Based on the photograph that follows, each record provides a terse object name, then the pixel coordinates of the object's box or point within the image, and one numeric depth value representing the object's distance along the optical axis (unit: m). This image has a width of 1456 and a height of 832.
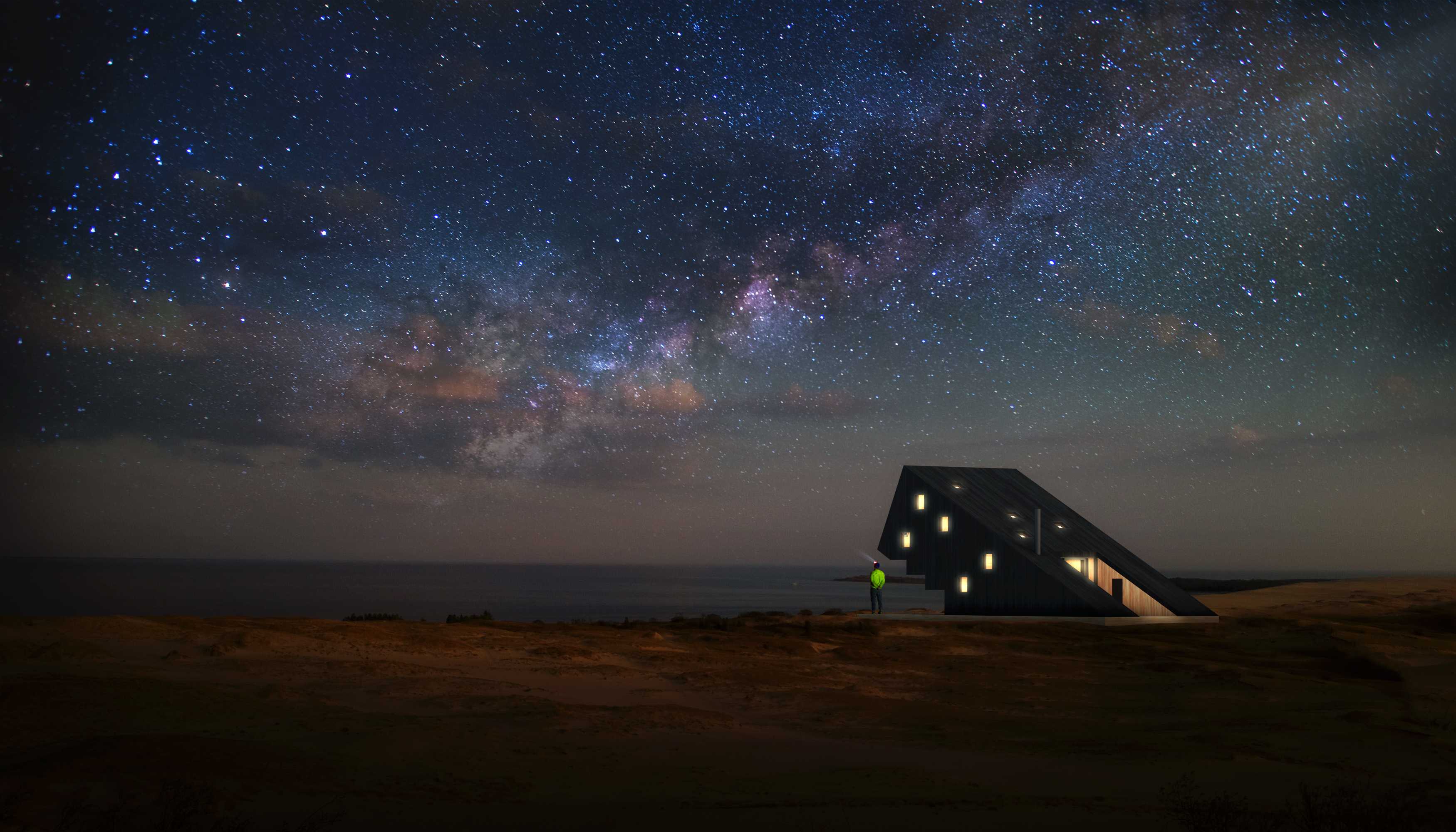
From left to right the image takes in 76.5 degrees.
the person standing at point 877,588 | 33.38
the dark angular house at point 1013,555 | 30.73
